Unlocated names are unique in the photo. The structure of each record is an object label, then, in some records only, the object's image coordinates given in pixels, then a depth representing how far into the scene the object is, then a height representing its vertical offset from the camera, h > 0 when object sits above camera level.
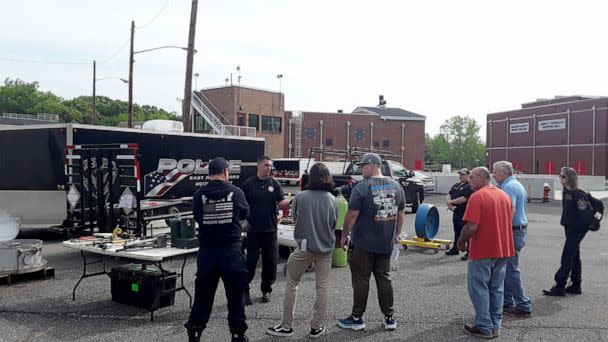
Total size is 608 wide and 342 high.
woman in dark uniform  7.01 -0.75
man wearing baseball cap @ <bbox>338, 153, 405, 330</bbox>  5.52 -0.70
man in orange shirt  5.45 -0.87
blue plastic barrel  11.04 -1.17
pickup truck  17.00 -0.44
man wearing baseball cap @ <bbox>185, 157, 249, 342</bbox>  4.99 -0.90
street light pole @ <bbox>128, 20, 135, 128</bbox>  26.78 +4.73
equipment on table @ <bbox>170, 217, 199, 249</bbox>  6.74 -0.91
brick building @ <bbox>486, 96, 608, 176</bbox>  49.41 +3.46
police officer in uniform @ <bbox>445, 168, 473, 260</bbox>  9.87 -0.61
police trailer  10.07 -0.22
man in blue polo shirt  6.33 -0.90
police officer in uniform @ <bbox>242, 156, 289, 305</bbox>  6.57 -0.69
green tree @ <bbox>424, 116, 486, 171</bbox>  101.75 +4.43
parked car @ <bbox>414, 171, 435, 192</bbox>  27.92 -0.93
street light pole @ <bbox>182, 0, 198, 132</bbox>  17.83 +3.06
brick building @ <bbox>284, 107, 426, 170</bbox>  56.54 +3.87
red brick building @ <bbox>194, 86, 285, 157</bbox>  44.44 +4.87
